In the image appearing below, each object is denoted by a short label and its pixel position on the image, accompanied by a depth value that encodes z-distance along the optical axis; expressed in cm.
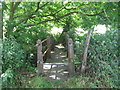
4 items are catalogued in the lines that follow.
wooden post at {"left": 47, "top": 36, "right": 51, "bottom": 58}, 606
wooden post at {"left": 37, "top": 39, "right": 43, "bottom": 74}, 409
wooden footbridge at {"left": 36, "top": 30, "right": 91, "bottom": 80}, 407
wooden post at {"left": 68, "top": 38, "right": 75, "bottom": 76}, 407
